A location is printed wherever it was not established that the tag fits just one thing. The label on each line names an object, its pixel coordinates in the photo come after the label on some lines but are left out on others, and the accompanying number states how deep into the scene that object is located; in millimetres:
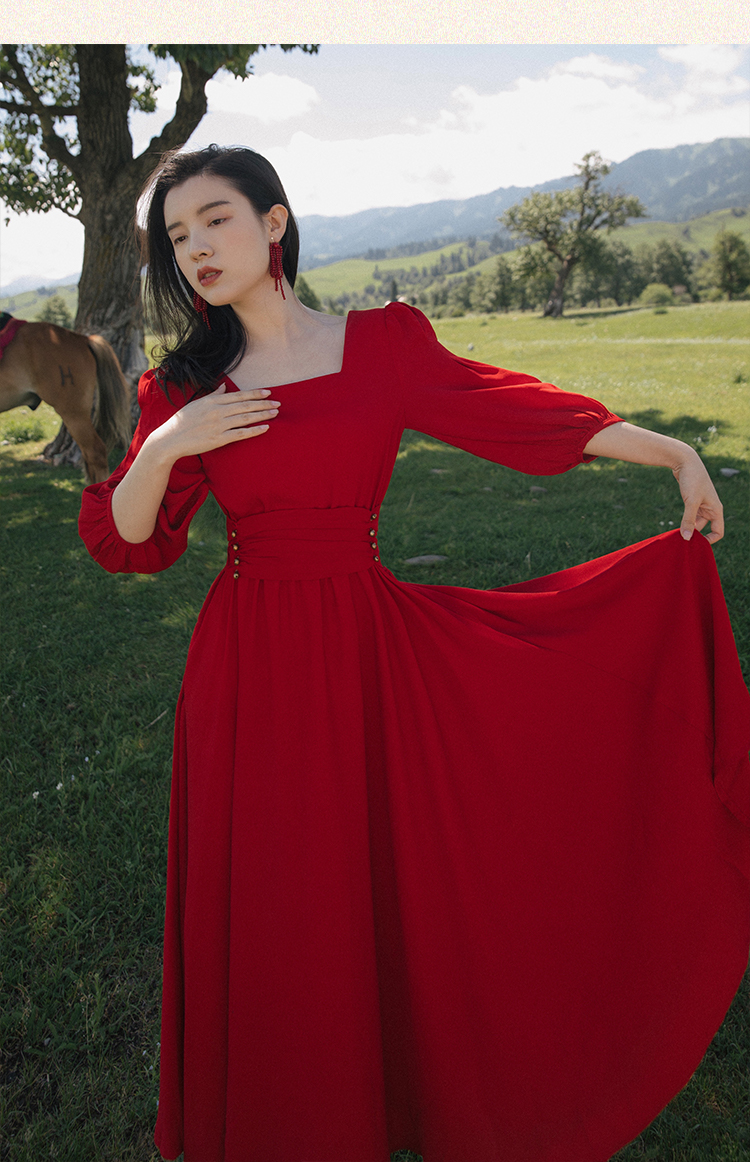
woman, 1964
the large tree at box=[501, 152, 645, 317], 49188
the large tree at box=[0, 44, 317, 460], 9883
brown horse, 8383
